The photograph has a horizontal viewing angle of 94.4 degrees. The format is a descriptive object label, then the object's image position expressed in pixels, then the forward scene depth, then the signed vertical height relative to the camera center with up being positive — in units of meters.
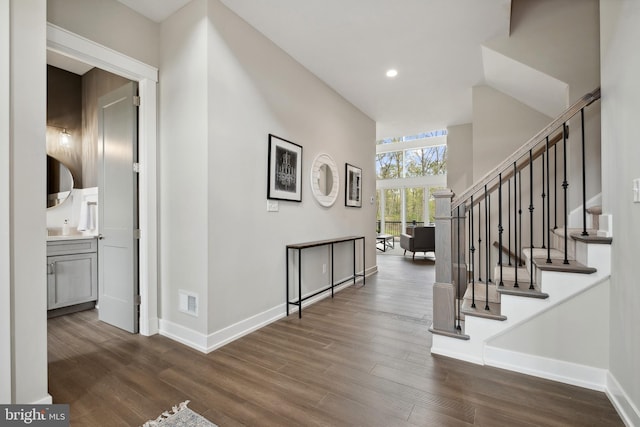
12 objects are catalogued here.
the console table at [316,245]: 3.34 -0.47
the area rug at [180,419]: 1.62 -1.15
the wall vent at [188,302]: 2.61 -0.80
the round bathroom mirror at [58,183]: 3.91 +0.42
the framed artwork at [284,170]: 3.18 +0.49
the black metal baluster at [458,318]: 2.43 -0.90
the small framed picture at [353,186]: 4.78 +0.45
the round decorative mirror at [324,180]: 3.96 +0.48
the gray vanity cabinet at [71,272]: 3.25 -0.66
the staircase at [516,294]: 1.98 -0.61
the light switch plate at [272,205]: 3.17 +0.09
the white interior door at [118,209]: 2.86 +0.05
